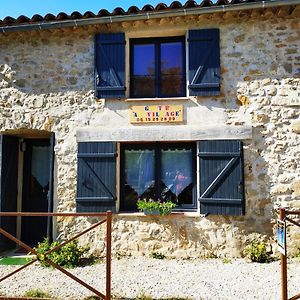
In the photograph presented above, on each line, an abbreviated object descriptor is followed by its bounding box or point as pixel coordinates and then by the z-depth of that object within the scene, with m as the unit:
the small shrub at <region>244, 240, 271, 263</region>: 5.50
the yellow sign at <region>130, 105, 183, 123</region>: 6.07
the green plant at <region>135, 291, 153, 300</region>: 4.05
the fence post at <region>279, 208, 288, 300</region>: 3.42
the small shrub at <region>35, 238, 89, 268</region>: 5.52
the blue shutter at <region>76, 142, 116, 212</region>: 6.07
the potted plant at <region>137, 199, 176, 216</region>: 5.85
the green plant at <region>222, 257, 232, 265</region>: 5.53
